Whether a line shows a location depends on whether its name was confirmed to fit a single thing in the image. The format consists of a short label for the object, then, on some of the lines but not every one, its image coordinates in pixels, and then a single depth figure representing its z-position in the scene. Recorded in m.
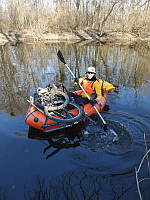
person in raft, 4.89
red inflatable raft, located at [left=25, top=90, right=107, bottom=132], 3.99
